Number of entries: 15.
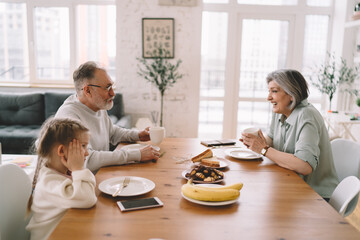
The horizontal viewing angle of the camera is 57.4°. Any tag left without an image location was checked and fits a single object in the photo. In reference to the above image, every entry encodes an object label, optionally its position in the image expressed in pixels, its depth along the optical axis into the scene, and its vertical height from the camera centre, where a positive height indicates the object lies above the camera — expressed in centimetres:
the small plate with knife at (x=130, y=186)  127 -48
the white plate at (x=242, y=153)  183 -48
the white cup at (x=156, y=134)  191 -39
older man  191 -22
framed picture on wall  447 +41
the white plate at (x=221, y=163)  166 -48
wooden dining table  100 -49
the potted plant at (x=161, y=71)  435 -5
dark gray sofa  414 -56
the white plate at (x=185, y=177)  140 -48
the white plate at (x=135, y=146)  194 -47
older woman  167 -36
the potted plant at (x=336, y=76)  426 -6
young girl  115 -41
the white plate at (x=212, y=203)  117 -48
